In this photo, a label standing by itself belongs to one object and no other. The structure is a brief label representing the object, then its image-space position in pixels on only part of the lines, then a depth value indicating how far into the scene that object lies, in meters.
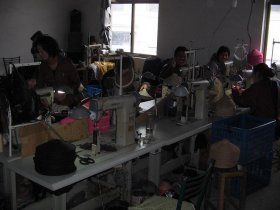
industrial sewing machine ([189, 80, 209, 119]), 3.31
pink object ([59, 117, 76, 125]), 2.51
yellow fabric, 5.49
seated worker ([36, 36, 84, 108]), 3.40
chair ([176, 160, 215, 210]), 2.07
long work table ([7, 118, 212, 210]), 2.06
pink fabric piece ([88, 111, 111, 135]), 2.70
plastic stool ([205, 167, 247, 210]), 2.74
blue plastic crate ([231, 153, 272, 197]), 3.31
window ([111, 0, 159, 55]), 7.34
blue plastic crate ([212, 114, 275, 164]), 3.08
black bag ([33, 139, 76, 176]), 2.05
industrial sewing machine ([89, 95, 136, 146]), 2.48
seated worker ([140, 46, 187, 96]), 3.32
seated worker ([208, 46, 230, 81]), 4.48
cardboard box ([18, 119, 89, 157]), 2.29
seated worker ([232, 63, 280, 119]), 3.66
